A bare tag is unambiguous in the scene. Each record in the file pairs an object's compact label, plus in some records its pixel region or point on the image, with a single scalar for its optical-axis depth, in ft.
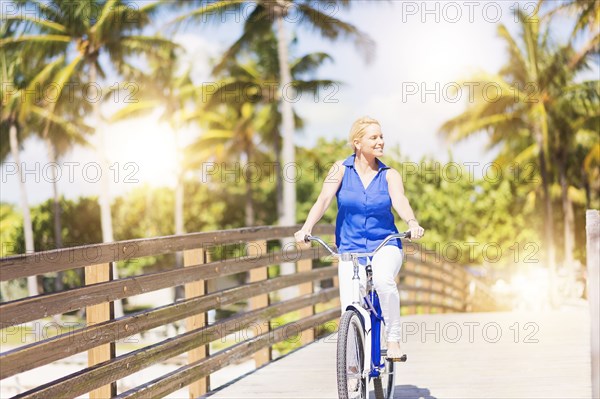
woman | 19.92
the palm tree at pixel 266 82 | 136.26
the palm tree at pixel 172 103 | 159.94
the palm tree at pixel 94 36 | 124.88
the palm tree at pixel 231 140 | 170.91
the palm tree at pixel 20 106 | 128.26
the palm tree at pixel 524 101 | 124.16
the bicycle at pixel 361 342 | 18.12
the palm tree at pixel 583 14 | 88.58
